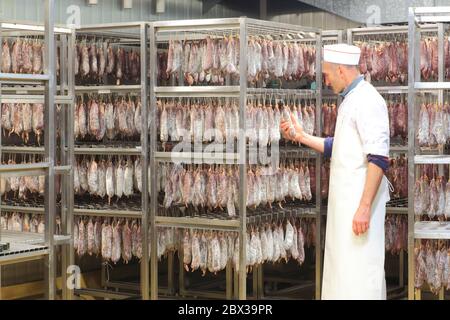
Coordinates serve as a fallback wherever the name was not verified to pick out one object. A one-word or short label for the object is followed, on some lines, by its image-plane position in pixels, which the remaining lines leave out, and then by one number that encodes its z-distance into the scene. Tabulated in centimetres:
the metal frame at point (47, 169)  568
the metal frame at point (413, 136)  703
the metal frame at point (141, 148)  859
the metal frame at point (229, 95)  783
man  634
